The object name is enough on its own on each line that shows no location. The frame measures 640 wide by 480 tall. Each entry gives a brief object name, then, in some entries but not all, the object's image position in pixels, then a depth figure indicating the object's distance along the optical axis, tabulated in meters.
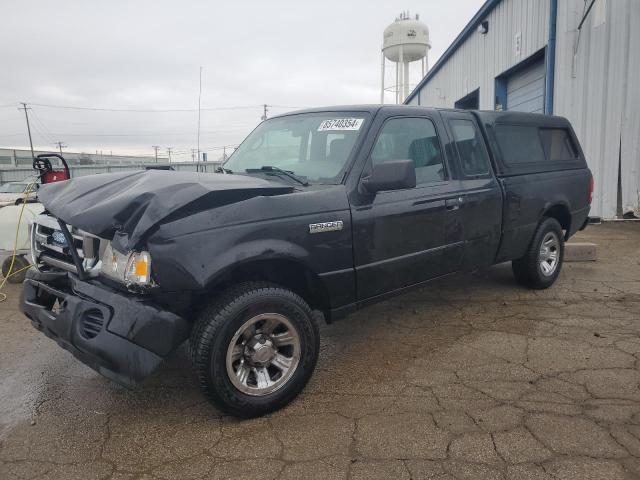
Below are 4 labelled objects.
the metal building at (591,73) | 8.53
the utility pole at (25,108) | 57.66
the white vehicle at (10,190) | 15.24
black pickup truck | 2.50
